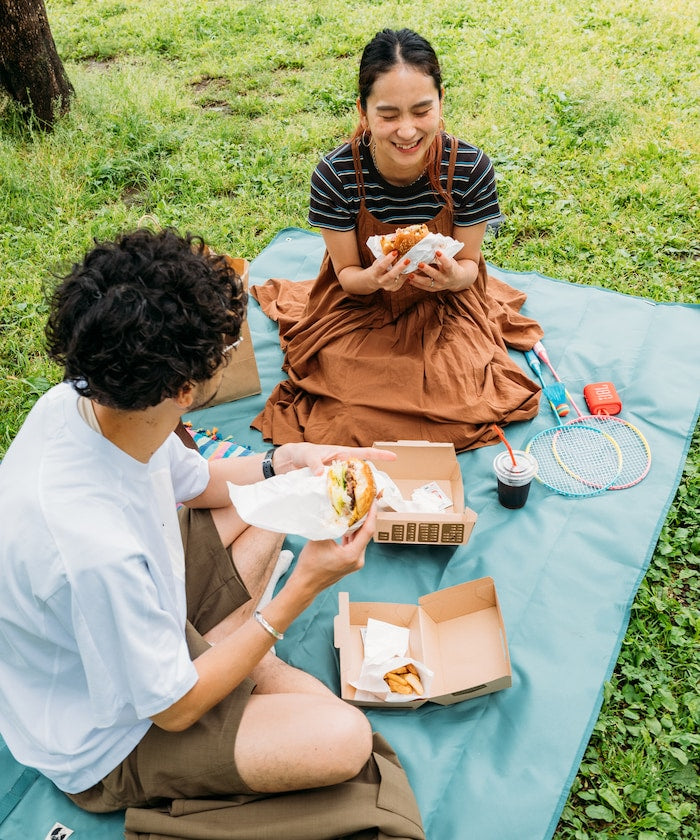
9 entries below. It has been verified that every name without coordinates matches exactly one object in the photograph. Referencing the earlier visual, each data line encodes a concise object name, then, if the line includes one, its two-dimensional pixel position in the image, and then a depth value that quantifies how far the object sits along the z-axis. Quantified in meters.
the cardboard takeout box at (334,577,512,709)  2.66
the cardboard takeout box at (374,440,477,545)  2.93
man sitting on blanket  1.70
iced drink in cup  3.11
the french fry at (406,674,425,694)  2.54
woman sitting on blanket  3.30
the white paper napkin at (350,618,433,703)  2.55
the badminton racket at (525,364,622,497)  3.31
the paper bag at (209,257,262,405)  3.68
